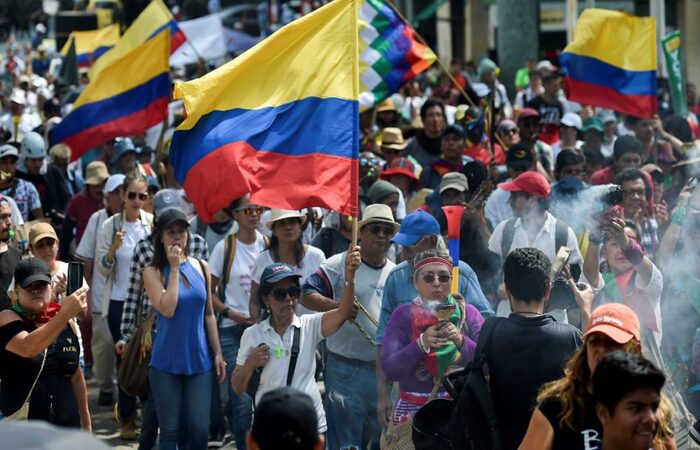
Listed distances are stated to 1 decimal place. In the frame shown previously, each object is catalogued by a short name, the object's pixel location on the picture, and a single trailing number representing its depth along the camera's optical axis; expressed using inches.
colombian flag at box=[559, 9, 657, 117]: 482.9
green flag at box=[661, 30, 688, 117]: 531.2
